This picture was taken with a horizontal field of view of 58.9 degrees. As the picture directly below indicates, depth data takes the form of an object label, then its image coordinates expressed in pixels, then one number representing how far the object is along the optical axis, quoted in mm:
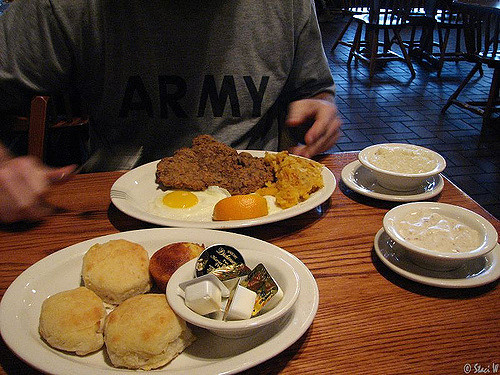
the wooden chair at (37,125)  1723
